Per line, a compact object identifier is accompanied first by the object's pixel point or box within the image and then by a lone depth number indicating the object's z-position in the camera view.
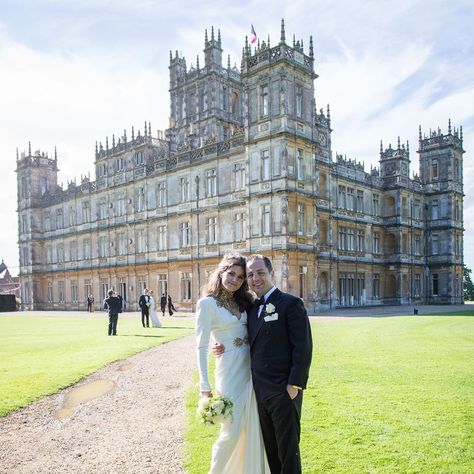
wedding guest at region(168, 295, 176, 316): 30.72
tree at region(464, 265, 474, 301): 65.59
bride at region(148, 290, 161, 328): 21.22
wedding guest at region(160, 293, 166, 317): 29.95
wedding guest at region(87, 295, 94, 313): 40.07
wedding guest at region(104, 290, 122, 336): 17.92
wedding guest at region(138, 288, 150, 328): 20.81
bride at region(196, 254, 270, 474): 4.62
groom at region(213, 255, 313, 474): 4.43
